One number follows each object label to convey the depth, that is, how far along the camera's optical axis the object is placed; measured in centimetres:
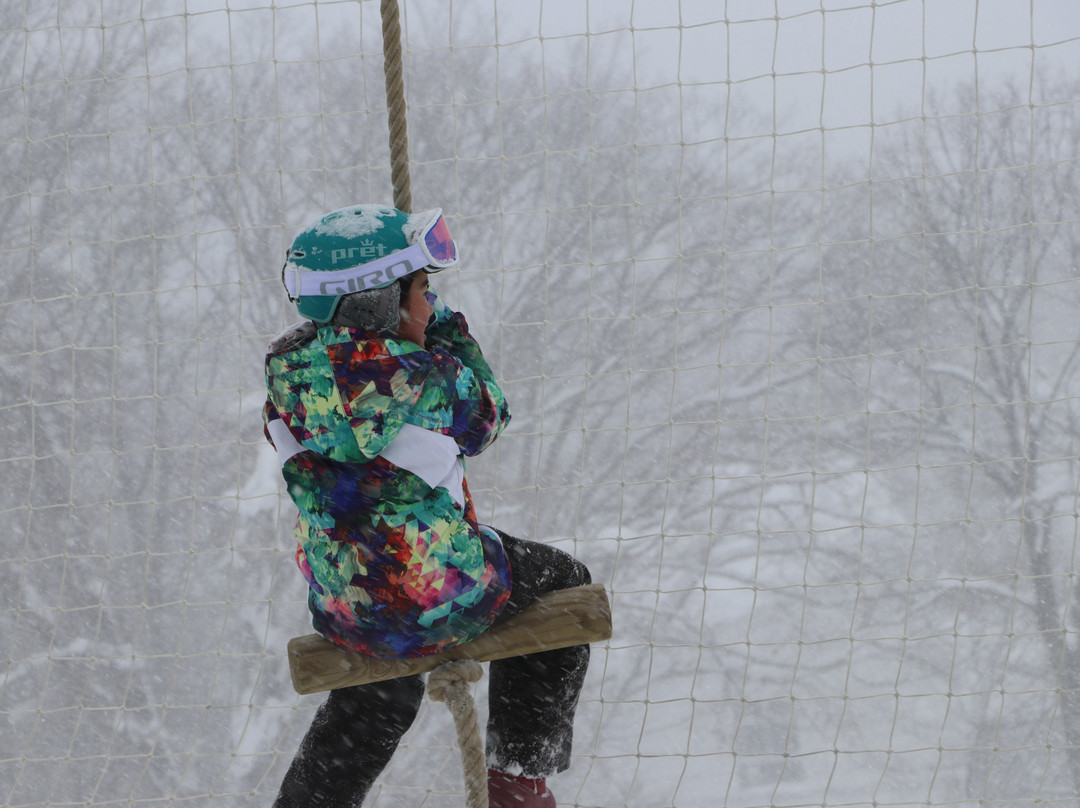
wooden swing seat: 651
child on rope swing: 627
